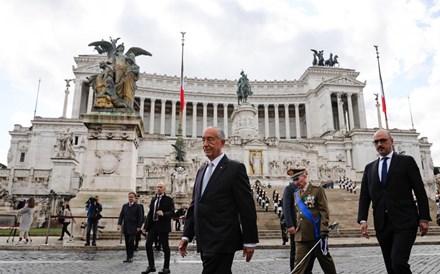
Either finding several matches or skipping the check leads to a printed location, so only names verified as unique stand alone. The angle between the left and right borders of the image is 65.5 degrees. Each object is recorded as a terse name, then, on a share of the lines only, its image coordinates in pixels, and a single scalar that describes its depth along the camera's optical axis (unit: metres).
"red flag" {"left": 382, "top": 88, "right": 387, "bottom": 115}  44.76
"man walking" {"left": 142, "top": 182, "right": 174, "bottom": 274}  7.61
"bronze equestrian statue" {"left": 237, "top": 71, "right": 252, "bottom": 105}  58.50
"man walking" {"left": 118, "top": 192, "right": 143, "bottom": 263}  8.95
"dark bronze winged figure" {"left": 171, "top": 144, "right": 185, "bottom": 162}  38.69
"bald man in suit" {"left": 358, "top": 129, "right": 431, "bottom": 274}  4.57
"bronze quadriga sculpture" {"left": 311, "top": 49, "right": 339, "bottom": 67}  95.31
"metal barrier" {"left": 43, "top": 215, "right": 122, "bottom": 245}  12.16
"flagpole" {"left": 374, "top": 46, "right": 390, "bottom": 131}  43.63
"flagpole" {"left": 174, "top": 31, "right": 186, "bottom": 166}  38.69
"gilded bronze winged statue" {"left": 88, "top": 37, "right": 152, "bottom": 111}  14.70
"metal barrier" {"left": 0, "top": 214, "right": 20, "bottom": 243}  20.83
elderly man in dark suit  3.71
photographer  11.60
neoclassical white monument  31.65
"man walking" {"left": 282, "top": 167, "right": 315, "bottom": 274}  6.08
